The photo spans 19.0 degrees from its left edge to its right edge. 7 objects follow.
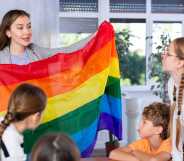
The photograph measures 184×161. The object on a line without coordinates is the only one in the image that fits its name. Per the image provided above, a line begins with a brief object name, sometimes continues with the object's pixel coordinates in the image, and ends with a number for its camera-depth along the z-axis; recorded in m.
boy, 2.74
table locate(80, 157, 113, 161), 2.56
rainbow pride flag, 3.39
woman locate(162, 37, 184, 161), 2.44
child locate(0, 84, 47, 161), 2.22
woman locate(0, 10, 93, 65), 3.35
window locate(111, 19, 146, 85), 6.11
